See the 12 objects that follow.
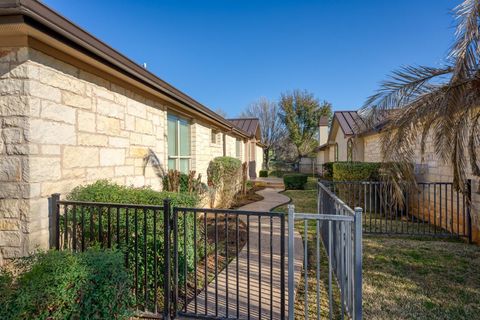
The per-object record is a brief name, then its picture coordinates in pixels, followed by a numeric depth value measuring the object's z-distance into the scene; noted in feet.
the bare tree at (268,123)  109.19
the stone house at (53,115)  9.21
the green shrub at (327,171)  51.72
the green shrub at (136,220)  10.10
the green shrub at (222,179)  29.58
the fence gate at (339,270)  8.08
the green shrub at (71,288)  6.38
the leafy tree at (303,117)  95.31
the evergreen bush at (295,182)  49.08
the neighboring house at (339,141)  46.21
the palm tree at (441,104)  10.72
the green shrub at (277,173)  87.60
